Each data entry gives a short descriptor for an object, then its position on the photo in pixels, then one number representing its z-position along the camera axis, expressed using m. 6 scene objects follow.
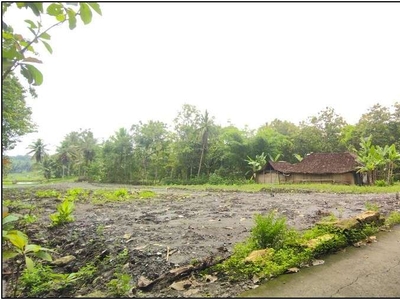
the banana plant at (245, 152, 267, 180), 31.34
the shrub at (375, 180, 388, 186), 22.47
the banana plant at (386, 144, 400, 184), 22.30
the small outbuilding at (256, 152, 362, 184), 27.59
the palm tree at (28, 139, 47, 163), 50.50
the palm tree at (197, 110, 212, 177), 38.88
